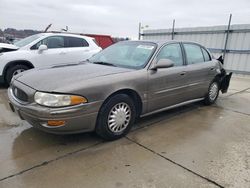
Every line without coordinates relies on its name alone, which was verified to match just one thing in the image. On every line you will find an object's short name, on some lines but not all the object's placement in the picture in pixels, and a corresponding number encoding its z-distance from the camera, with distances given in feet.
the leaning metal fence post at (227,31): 33.95
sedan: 8.95
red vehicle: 35.86
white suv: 19.74
